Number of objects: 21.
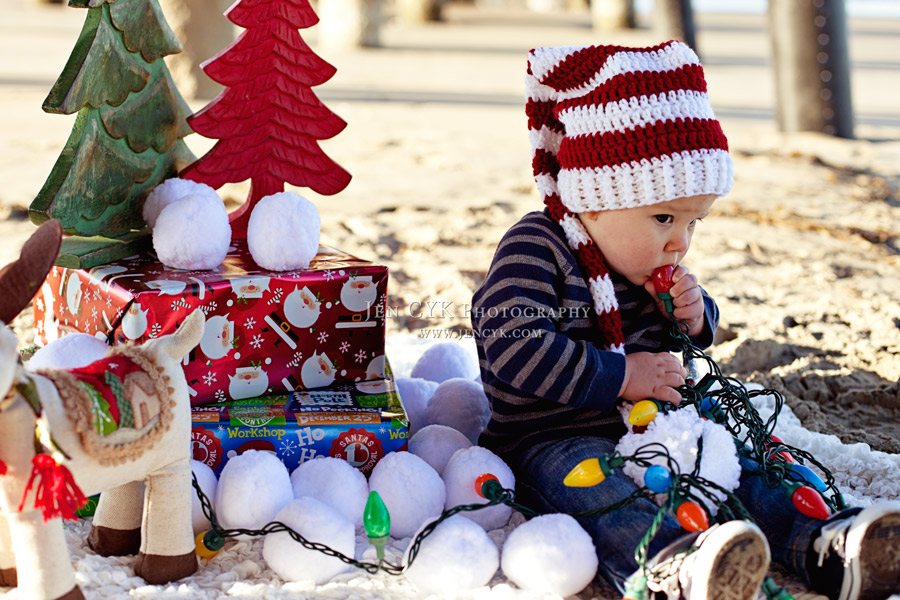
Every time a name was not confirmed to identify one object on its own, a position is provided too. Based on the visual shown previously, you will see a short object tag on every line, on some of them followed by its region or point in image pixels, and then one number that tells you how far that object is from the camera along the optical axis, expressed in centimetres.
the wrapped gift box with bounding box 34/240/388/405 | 214
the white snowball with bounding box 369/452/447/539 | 210
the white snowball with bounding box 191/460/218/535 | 207
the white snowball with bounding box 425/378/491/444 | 228
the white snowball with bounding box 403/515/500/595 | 200
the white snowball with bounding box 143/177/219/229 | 229
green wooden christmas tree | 218
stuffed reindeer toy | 188
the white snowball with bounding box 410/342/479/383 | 242
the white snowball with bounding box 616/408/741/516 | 207
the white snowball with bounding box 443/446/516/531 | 211
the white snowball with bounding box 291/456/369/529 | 210
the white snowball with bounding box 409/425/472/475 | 219
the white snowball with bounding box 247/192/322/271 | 221
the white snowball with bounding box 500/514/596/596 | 200
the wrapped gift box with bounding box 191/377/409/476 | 215
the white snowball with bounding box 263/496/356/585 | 201
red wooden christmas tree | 228
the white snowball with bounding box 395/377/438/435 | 232
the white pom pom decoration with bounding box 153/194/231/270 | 219
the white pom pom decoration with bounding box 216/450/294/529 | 206
